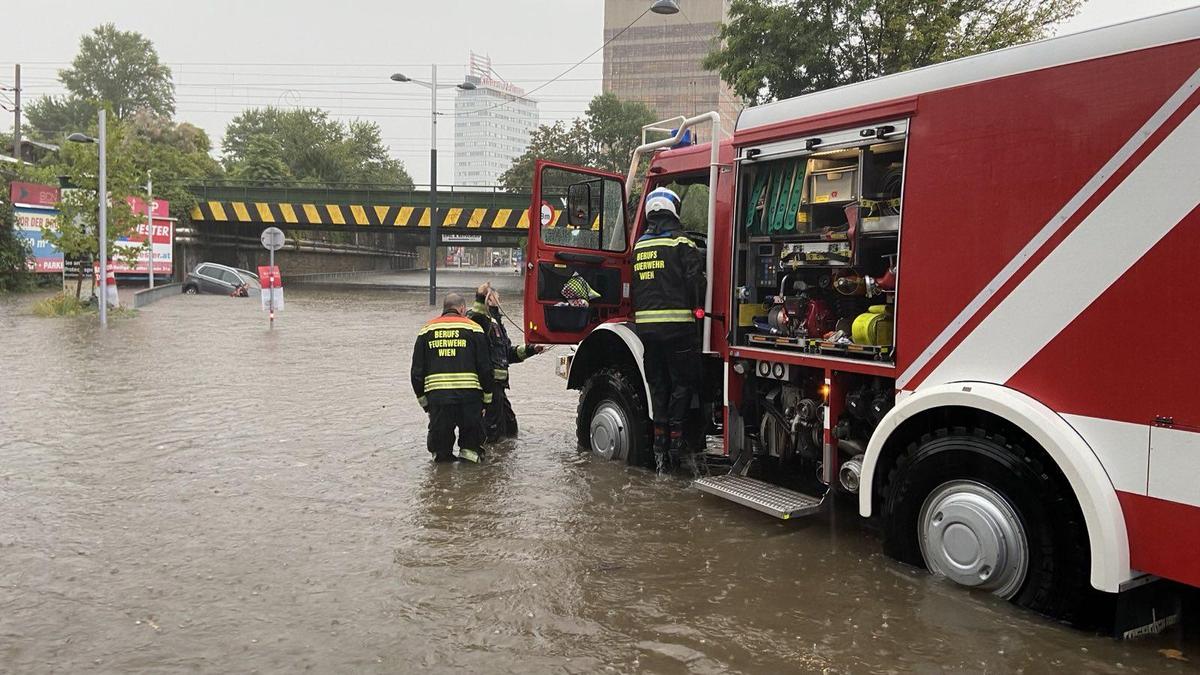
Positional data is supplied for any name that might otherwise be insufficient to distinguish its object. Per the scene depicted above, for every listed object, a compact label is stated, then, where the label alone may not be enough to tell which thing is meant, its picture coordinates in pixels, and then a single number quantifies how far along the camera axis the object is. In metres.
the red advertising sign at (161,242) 32.03
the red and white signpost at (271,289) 19.03
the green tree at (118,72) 79.12
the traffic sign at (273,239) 24.95
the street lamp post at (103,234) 17.77
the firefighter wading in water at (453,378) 7.15
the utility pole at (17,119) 34.88
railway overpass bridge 37.72
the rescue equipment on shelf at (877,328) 4.79
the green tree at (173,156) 37.22
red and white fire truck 3.54
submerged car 30.91
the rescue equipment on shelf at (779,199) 5.45
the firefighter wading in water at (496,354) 7.95
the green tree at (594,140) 52.47
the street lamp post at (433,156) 28.03
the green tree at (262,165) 52.78
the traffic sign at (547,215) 7.02
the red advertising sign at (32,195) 26.81
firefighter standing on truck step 6.09
